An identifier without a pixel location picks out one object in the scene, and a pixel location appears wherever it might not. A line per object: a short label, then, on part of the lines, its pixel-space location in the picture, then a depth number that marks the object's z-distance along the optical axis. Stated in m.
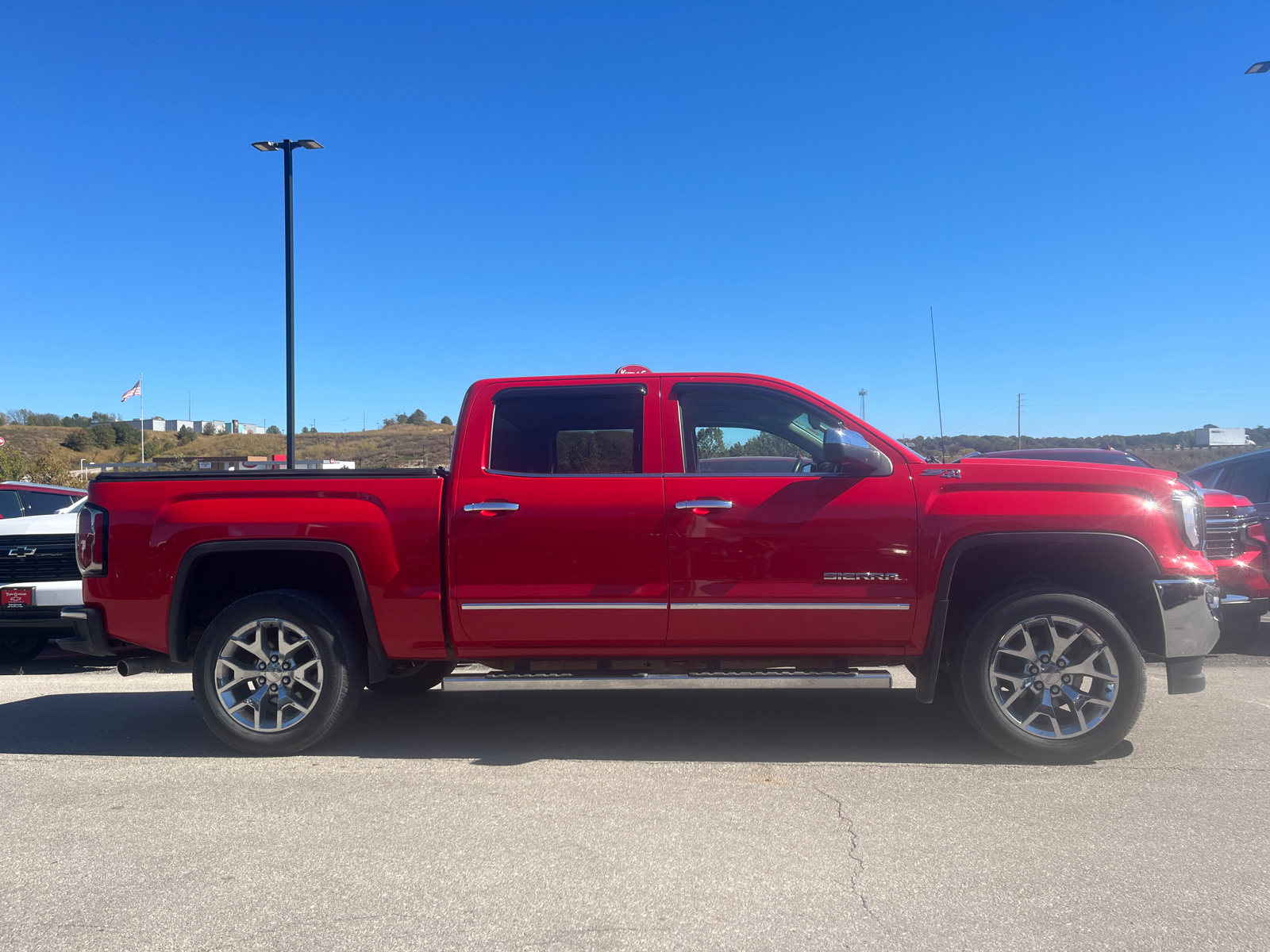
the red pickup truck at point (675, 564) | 4.77
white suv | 7.26
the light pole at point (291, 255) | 15.16
